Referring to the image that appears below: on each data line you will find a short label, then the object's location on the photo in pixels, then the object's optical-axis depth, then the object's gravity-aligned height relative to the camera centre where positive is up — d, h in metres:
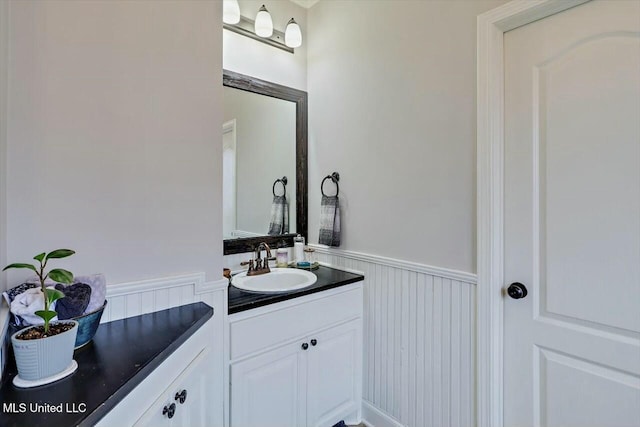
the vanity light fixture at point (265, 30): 1.97 +1.19
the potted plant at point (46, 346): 0.76 -0.32
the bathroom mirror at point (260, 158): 2.04 +0.39
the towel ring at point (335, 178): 2.11 +0.24
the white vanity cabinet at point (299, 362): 1.48 -0.75
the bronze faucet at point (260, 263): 1.94 -0.29
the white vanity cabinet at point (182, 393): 0.84 -0.56
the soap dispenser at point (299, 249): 2.17 -0.23
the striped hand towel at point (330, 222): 2.06 -0.05
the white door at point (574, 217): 1.11 -0.01
